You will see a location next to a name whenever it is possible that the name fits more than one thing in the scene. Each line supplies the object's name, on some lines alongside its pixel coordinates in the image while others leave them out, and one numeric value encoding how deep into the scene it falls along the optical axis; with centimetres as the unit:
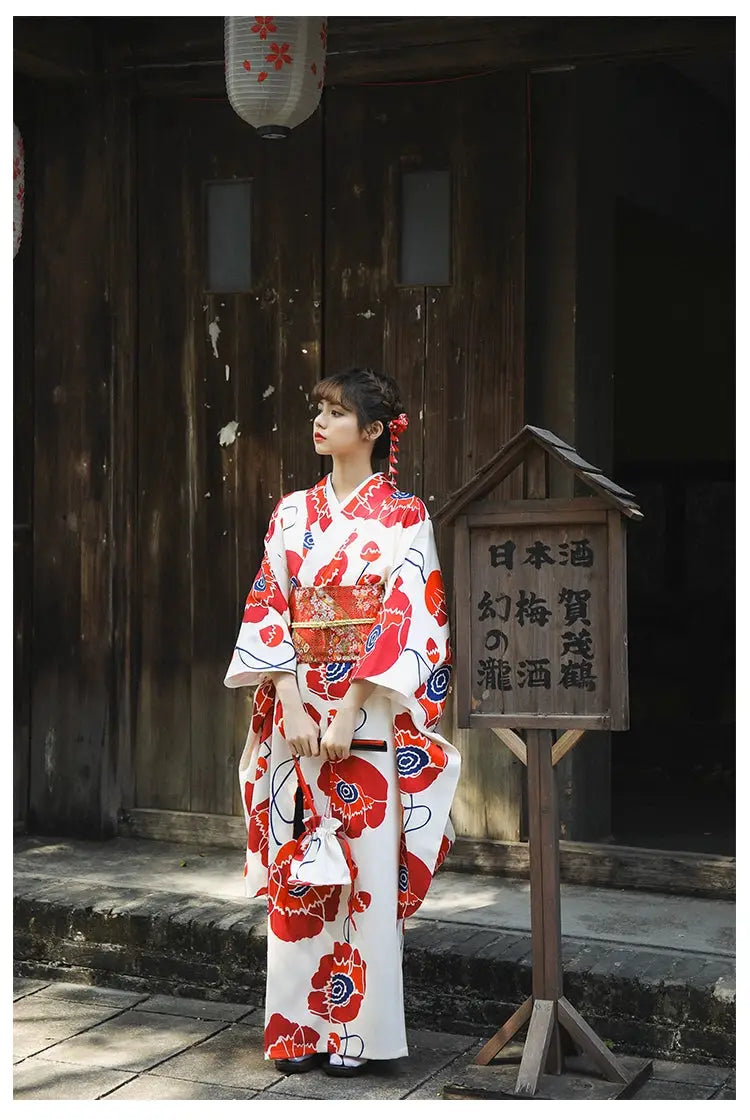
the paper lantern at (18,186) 611
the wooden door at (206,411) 632
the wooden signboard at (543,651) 429
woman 459
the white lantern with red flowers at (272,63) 514
